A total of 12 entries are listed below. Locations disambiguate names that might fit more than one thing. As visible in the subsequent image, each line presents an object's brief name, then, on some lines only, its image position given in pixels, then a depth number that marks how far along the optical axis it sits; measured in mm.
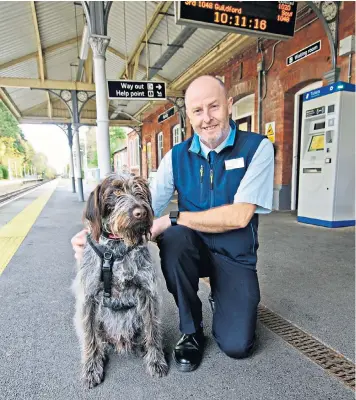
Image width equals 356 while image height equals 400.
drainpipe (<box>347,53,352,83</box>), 5701
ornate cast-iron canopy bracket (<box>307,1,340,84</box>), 5727
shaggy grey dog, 1664
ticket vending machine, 5430
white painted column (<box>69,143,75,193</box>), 15959
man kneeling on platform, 1977
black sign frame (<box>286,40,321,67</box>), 6500
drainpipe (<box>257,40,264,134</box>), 8141
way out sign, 6633
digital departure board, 4191
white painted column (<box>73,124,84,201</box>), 12273
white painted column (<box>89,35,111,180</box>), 5812
